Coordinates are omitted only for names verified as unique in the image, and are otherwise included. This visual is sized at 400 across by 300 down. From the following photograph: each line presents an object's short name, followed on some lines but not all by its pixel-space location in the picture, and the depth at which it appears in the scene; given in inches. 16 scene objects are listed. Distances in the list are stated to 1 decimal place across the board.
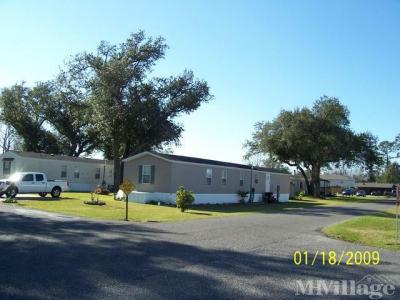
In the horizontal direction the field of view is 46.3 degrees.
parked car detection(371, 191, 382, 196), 4438.0
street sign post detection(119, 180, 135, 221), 799.7
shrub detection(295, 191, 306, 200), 2137.6
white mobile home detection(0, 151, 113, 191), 1641.2
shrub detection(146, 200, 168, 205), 1210.8
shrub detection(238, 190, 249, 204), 1490.5
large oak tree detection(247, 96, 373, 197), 2311.8
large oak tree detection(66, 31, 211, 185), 1579.7
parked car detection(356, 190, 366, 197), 3655.0
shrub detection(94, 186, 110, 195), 1487.3
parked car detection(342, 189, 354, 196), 3461.1
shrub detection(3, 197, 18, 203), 999.9
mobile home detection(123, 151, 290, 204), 1237.1
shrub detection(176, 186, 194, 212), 1006.4
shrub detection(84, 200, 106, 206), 1045.8
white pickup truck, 1130.0
